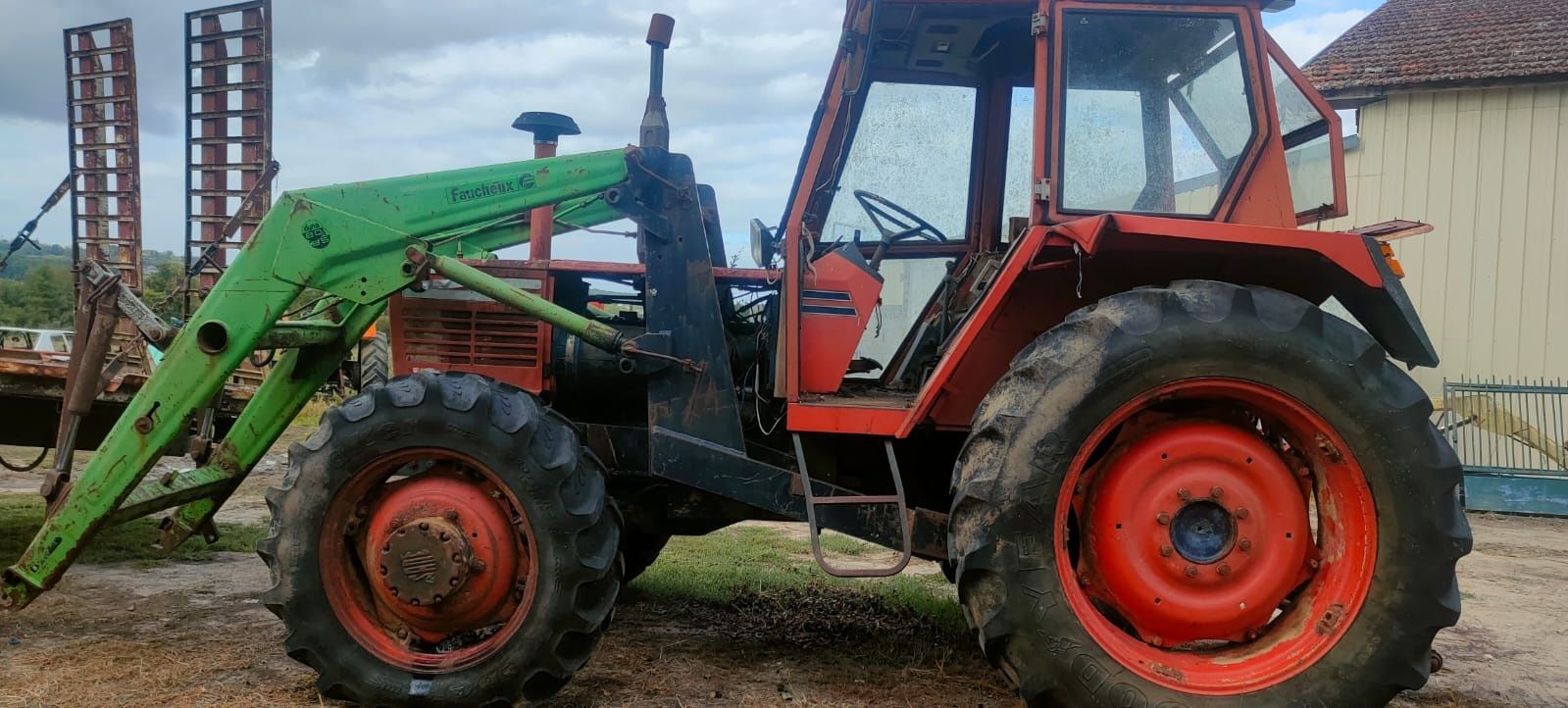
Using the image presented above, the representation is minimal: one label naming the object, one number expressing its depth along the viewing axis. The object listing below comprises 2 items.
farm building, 11.55
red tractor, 2.91
